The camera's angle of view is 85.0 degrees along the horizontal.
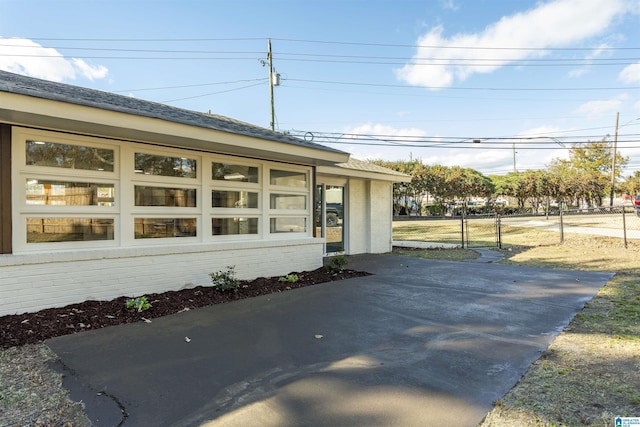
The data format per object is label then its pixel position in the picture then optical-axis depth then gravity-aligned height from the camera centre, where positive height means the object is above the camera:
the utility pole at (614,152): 37.28 +6.32
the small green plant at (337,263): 7.92 -1.10
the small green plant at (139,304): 4.92 -1.22
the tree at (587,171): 41.16 +5.49
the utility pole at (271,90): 21.31 +7.76
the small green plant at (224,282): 5.96 -1.13
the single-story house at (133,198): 4.48 +0.33
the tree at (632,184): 50.66 +3.97
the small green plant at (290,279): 7.04 -1.28
